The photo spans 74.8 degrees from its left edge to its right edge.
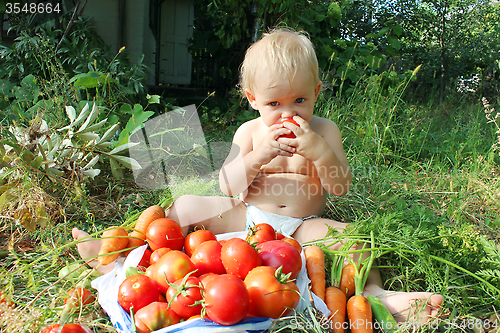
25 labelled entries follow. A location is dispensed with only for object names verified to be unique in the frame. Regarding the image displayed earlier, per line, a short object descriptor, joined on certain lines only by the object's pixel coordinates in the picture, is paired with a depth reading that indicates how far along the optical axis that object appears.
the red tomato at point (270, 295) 1.01
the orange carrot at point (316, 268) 1.26
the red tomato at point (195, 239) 1.37
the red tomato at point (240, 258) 1.12
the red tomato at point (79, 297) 1.13
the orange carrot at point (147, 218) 1.50
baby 1.56
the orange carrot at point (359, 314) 1.13
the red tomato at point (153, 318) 0.97
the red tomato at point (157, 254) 1.27
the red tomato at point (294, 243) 1.35
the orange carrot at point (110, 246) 1.35
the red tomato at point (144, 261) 1.30
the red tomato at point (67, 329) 0.94
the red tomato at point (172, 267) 1.11
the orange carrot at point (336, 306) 1.14
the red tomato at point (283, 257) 1.17
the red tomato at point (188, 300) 0.99
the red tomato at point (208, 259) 1.20
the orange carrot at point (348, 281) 1.34
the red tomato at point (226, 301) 0.92
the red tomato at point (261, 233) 1.34
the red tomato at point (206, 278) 1.02
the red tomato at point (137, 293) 1.02
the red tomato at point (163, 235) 1.36
